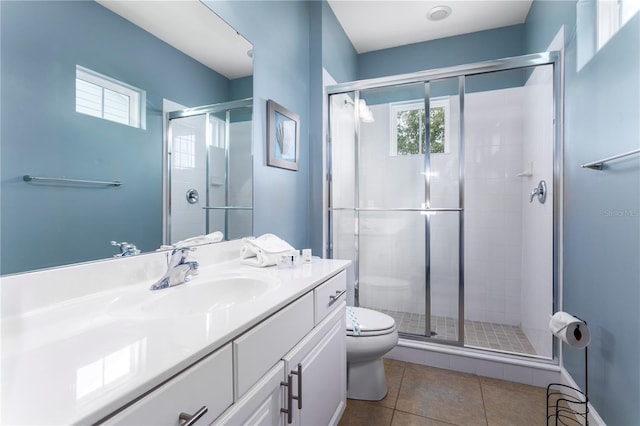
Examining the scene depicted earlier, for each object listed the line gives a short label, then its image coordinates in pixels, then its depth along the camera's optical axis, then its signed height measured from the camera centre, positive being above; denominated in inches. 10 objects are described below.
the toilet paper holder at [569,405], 61.4 -41.8
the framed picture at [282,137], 71.7 +19.1
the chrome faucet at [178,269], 40.7 -8.2
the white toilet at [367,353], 67.6 -30.8
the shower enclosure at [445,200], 90.6 +4.5
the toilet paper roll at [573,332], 55.0 -21.4
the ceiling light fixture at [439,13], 101.0 +67.8
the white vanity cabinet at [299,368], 30.7 -20.0
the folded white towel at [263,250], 55.9 -7.1
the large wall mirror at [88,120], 29.3 +10.2
